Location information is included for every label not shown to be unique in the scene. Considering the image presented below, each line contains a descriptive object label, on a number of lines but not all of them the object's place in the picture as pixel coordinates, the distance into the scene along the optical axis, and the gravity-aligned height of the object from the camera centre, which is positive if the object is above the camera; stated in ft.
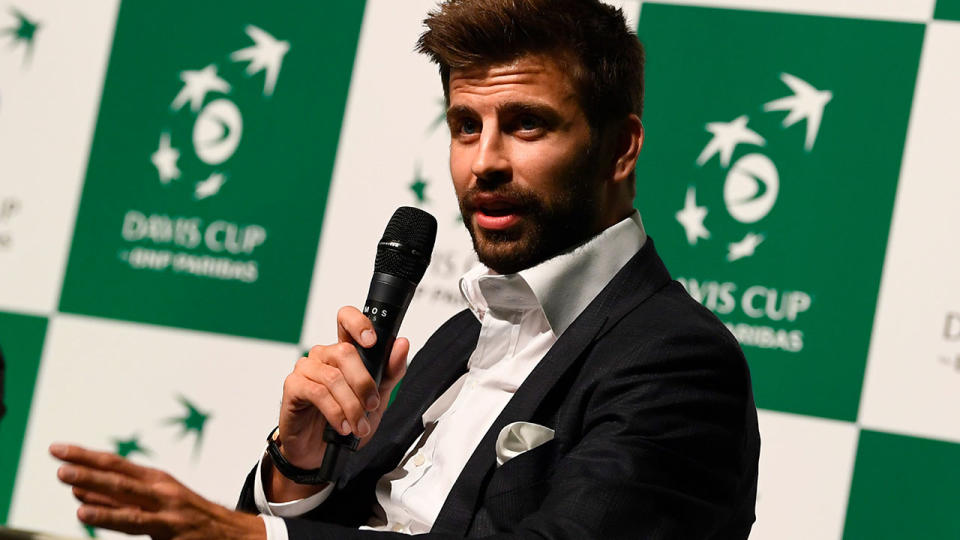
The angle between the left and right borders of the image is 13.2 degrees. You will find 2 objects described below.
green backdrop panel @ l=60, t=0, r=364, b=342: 15.43 +0.79
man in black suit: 12.37 +0.16
